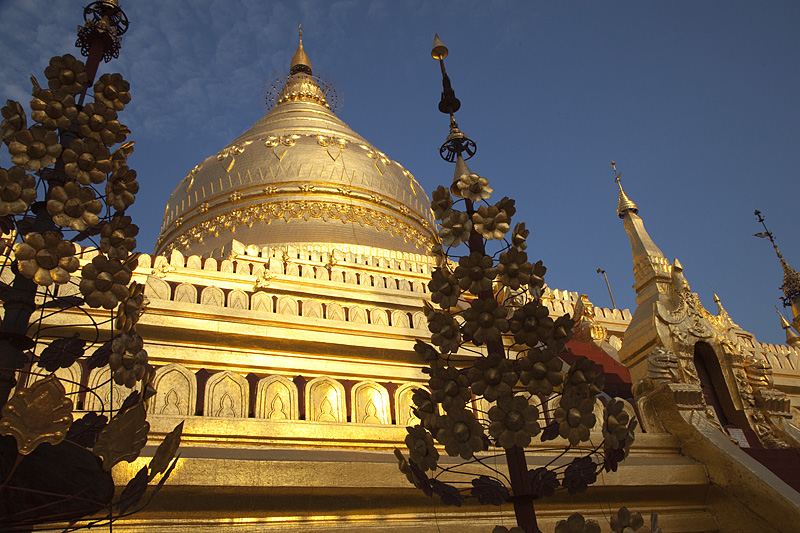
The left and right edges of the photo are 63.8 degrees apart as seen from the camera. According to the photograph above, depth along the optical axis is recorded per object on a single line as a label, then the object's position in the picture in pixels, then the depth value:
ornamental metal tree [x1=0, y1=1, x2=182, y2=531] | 2.19
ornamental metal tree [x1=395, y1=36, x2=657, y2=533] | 2.95
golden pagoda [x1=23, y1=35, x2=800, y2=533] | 4.60
